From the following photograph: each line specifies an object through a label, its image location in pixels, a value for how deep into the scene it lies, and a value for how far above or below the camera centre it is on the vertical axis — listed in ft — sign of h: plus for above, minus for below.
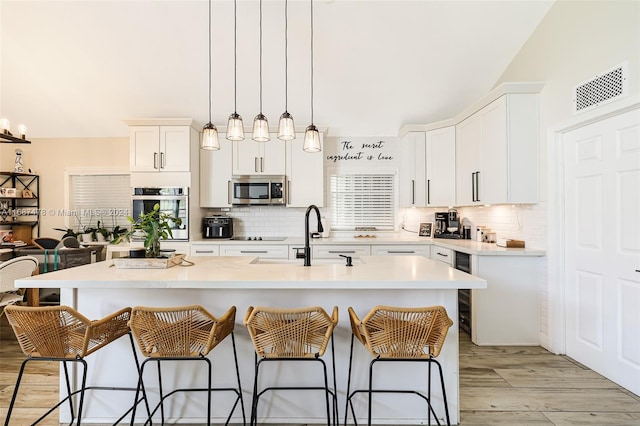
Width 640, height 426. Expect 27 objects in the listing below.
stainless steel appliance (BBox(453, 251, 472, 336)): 11.42 -2.86
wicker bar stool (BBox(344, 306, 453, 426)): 5.59 -1.95
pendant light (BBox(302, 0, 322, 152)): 8.10 +1.79
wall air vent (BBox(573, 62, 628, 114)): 7.91 +3.12
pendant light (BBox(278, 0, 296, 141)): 7.75 +1.98
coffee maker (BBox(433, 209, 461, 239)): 14.76 -0.45
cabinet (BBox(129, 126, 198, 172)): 14.05 +2.72
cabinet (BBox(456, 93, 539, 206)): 10.68 +2.12
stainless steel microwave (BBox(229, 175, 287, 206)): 14.85 +1.04
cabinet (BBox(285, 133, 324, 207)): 14.98 +1.75
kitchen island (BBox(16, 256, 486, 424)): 6.89 -3.01
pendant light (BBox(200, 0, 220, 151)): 8.19 +1.87
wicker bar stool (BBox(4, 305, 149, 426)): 5.52 -1.95
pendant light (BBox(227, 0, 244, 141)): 7.82 +1.99
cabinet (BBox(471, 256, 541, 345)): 10.68 -2.68
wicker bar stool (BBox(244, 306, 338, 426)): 5.59 -1.93
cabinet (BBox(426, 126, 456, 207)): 13.96 +2.02
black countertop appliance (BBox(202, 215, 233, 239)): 14.88 -0.55
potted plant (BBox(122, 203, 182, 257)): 7.30 -0.29
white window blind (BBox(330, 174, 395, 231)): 16.35 +0.66
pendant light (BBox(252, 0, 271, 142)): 7.80 +1.97
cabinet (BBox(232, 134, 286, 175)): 14.96 +2.50
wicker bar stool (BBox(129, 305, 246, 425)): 5.64 -1.96
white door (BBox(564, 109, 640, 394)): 7.90 -0.82
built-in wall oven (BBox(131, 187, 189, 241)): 13.89 +0.52
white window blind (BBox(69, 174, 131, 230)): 16.30 +0.89
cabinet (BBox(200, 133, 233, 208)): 15.01 +1.62
